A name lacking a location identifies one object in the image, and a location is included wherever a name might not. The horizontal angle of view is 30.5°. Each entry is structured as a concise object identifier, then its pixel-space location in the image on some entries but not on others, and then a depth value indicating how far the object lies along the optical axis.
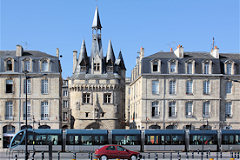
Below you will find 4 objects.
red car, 32.31
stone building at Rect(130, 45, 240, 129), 51.12
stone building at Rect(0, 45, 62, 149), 50.31
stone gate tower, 61.56
